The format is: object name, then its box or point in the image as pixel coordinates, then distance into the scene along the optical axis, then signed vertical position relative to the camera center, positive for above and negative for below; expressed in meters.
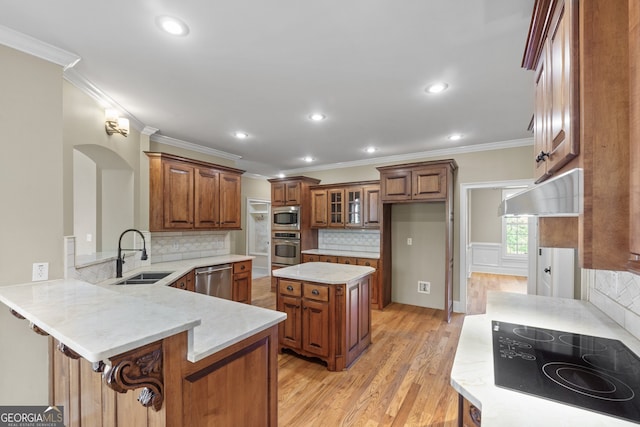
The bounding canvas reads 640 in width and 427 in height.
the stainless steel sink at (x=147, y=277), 2.92 -0.73
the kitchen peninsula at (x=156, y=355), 0.91 -0.57
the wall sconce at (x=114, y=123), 2.69 +0.88
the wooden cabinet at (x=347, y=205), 4.72 +0.13
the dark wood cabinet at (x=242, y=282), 4.09 -1.07
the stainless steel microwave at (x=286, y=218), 5.31 -0.12
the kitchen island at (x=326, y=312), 2.69 -1.02
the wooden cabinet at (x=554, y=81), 0.80 +0.46
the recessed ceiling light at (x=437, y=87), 2.33 +1.08
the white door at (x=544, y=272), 3.03 -0.71
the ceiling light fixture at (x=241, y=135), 3.69 +1.05
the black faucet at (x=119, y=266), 2.71 -0.53
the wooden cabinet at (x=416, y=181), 4.00 +0.47
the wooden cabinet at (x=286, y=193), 5.32 +0.37
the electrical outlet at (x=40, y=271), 1.84 -0.40
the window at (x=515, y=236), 7.09 -0.60
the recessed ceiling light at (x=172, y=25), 1.60 +1.11
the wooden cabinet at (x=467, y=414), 0.91 -0.71
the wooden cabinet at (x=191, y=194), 3.50 +0.24
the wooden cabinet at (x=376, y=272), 4.49 -0.95
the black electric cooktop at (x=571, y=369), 0.84 -0.58
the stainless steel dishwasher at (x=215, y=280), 3.60 -0.93
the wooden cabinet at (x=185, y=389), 0.99 -0.78
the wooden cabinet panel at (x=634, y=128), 0.65 +0.20
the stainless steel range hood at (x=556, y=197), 0.75 +0.05
